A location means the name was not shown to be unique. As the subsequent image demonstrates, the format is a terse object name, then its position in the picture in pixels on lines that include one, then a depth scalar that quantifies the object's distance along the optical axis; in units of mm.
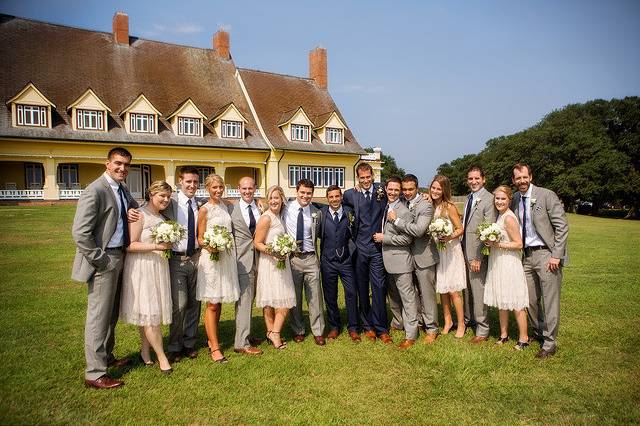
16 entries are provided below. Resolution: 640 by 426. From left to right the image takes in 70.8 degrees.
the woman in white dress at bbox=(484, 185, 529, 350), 6516
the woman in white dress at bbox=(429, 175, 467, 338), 7133
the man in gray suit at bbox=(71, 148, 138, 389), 5184
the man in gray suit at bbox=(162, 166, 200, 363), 6137
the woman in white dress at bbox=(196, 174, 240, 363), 6195
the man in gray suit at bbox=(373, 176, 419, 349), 6906
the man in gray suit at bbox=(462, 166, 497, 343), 7078
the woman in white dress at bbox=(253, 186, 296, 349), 6602
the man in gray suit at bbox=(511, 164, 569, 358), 6391
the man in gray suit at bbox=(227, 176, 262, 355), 6566
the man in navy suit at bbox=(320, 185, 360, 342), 7160
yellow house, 29906
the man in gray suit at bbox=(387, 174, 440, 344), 7037
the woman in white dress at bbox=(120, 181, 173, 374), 5539
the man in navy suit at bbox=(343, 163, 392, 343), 7164
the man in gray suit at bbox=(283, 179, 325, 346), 7023
